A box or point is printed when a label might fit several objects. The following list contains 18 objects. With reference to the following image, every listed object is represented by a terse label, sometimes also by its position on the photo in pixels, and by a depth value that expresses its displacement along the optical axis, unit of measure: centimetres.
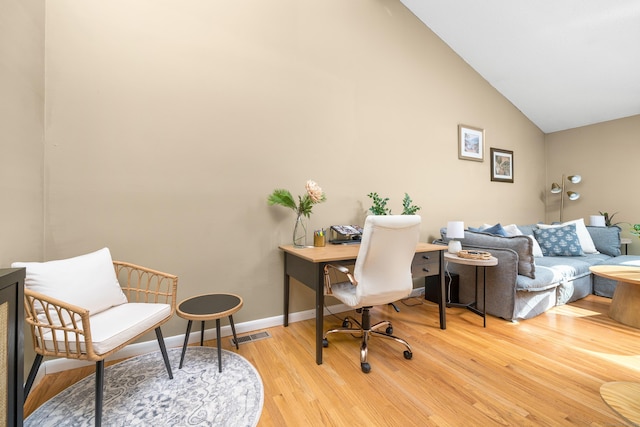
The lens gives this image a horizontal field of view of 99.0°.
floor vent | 231
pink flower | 245
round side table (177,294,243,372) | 177
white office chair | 178
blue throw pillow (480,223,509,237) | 313
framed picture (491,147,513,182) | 425
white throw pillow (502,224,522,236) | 360
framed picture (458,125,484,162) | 385
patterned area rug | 143
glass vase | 271
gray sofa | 264
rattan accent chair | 131
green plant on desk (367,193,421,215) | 293
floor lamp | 454
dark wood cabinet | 86
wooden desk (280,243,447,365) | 198
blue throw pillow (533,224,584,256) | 365
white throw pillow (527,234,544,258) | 359
